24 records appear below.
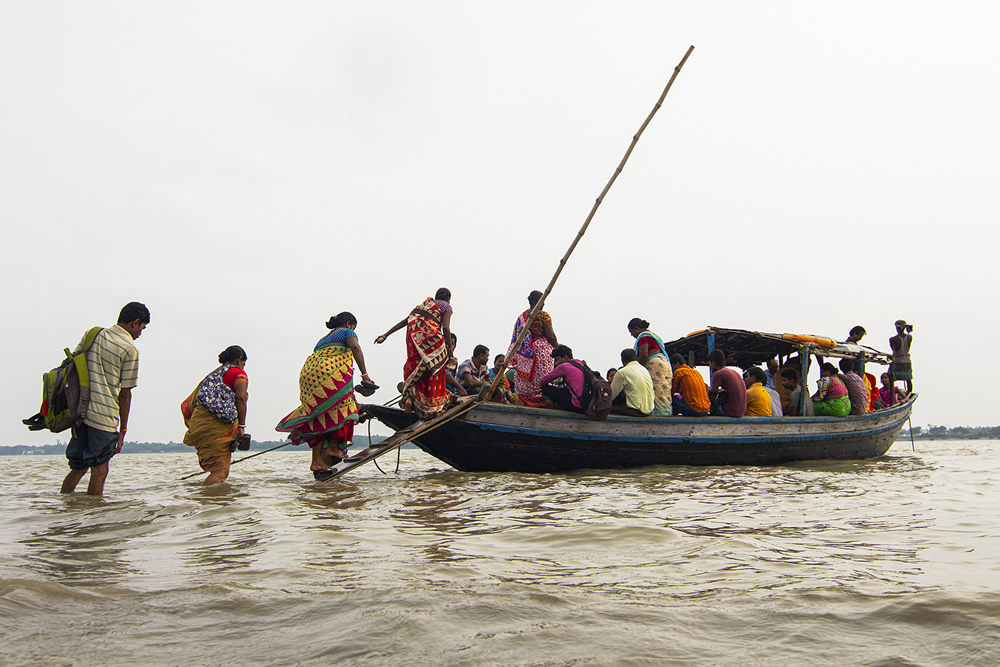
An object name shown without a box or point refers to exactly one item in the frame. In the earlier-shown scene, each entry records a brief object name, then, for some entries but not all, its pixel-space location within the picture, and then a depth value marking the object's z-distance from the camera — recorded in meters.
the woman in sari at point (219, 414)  5.96
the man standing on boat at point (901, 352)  11.89
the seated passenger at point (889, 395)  12.34
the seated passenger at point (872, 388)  11.40
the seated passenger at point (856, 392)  10.13
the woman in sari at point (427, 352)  7.27
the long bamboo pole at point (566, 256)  7.16
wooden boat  7.16
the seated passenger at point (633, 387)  7.59
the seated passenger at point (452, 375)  7.63
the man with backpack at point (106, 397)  5.03
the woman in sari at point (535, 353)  7.98
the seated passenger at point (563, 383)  7.34
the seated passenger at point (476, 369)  9.52
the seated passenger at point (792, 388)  9.77
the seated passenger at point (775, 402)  9.05
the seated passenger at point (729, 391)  8.35
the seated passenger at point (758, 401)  8.82
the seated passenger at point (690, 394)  8.18
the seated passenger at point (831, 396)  9.73
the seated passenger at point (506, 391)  8.26
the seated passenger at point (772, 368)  11.01
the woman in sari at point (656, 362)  7.93
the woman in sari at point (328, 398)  6.58
